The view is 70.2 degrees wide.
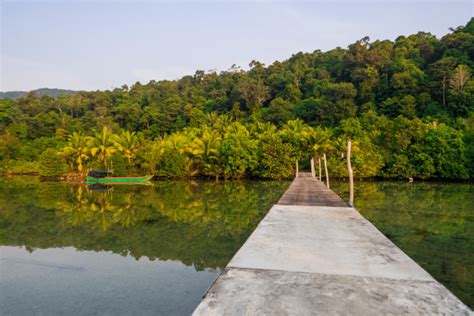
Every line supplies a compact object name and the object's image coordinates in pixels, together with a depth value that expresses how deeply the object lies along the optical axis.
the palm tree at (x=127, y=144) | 30.70
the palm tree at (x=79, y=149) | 30.91
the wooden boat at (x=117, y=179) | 27.03
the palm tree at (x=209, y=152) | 28.19
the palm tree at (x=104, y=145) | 30.11
